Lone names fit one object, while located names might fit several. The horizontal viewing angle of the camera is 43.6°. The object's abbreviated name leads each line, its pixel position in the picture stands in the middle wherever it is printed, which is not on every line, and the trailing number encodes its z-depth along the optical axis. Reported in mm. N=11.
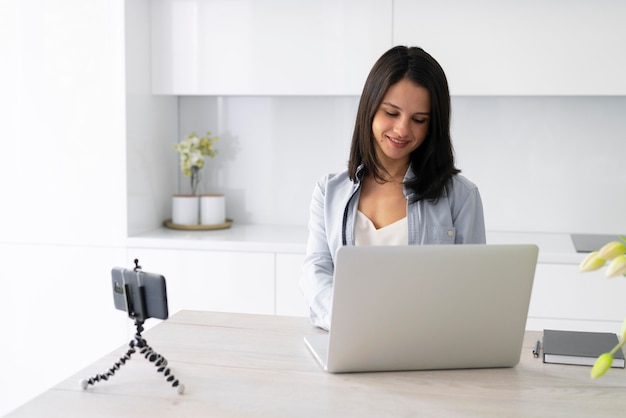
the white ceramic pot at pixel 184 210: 3621
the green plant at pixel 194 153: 3615
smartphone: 1459
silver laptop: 1459
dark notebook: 1646
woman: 2059
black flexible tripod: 1445
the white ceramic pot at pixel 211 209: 3629
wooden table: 1353
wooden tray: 3574
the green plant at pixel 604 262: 999
